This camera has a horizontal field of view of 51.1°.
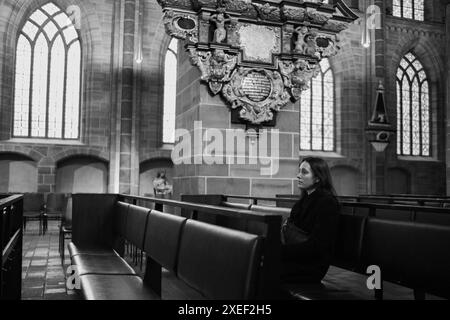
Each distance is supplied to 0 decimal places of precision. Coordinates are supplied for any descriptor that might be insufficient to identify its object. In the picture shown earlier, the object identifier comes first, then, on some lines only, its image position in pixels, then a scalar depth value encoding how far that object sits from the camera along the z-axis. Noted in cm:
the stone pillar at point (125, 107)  1447
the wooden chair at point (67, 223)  675
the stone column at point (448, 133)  1272
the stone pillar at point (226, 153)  721
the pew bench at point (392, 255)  255
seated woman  304
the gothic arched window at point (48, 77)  1440
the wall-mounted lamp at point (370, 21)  1738
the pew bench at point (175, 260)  200
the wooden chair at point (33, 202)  1227
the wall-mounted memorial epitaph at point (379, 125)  1512
